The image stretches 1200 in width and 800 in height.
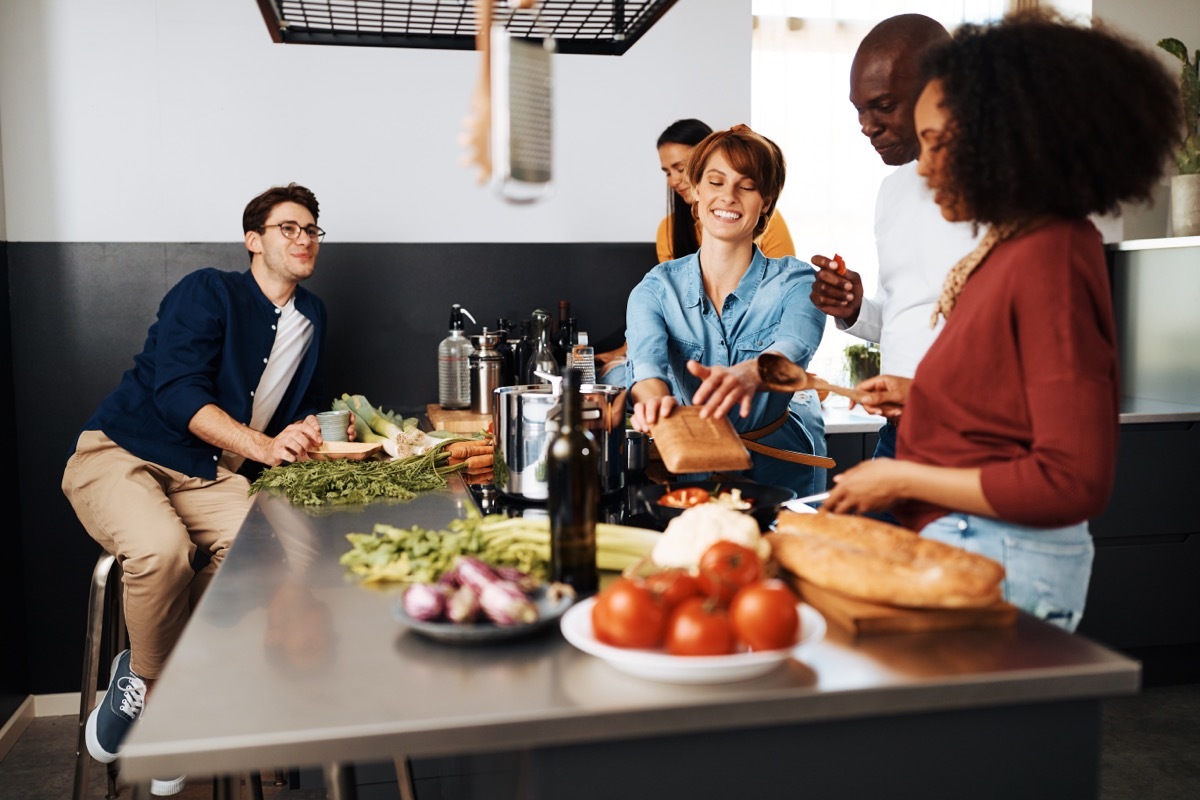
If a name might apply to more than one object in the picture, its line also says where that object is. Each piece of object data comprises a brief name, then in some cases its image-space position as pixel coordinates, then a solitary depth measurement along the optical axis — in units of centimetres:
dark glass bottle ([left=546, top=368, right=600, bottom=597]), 139
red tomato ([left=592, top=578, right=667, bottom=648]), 115
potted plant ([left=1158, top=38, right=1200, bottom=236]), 400
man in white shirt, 223
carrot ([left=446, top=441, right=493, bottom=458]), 258
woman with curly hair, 131
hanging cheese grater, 111
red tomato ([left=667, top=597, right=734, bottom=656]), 112
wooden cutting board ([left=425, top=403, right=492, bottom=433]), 331
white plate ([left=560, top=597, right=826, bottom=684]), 110
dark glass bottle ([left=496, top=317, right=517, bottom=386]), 370
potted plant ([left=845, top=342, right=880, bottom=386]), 420
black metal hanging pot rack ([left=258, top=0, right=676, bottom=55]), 190
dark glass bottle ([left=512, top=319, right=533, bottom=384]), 376
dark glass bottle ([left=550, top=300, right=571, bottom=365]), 381
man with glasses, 280
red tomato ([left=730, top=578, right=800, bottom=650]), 113
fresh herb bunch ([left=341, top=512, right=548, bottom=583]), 152
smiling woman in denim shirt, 242
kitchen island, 104
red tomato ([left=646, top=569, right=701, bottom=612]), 120
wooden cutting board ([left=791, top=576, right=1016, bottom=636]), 129
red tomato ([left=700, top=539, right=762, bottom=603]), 123
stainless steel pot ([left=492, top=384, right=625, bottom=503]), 199
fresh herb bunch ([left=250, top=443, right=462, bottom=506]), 223
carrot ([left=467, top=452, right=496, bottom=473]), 256
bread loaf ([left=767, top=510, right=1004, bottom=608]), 127
